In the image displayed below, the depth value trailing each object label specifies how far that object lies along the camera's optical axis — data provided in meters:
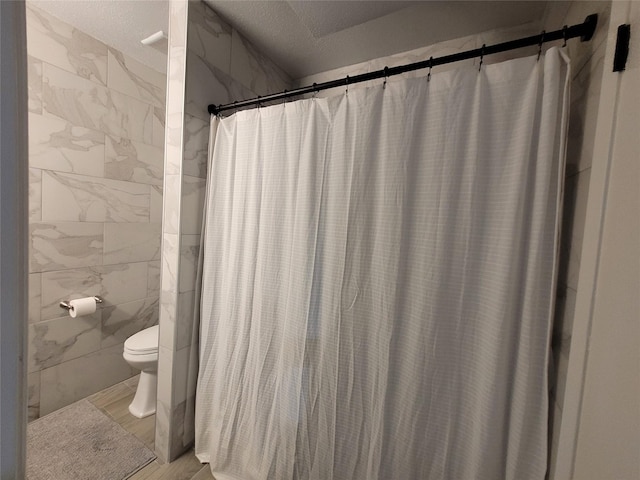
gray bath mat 1.21
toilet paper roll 1.52
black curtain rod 0.67
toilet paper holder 1.53
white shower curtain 0.71
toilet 1.50
